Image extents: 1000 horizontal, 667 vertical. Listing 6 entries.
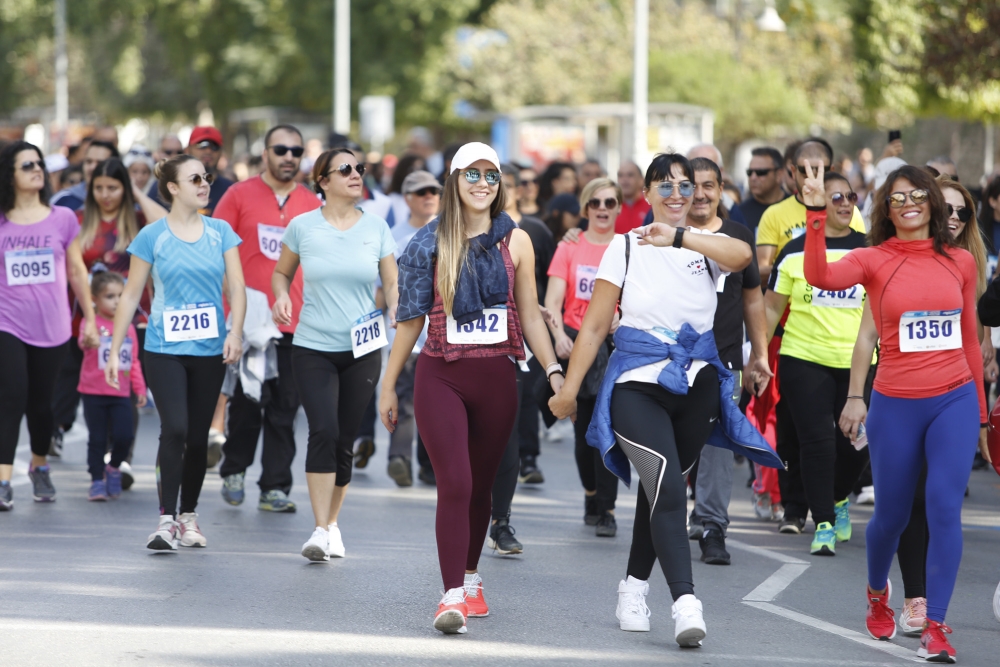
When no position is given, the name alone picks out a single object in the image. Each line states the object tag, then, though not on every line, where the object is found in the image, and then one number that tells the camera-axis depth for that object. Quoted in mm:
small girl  18203
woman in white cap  11758
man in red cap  21391
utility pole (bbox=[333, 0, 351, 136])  49000
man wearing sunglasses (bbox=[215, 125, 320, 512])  17484
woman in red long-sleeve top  11242
